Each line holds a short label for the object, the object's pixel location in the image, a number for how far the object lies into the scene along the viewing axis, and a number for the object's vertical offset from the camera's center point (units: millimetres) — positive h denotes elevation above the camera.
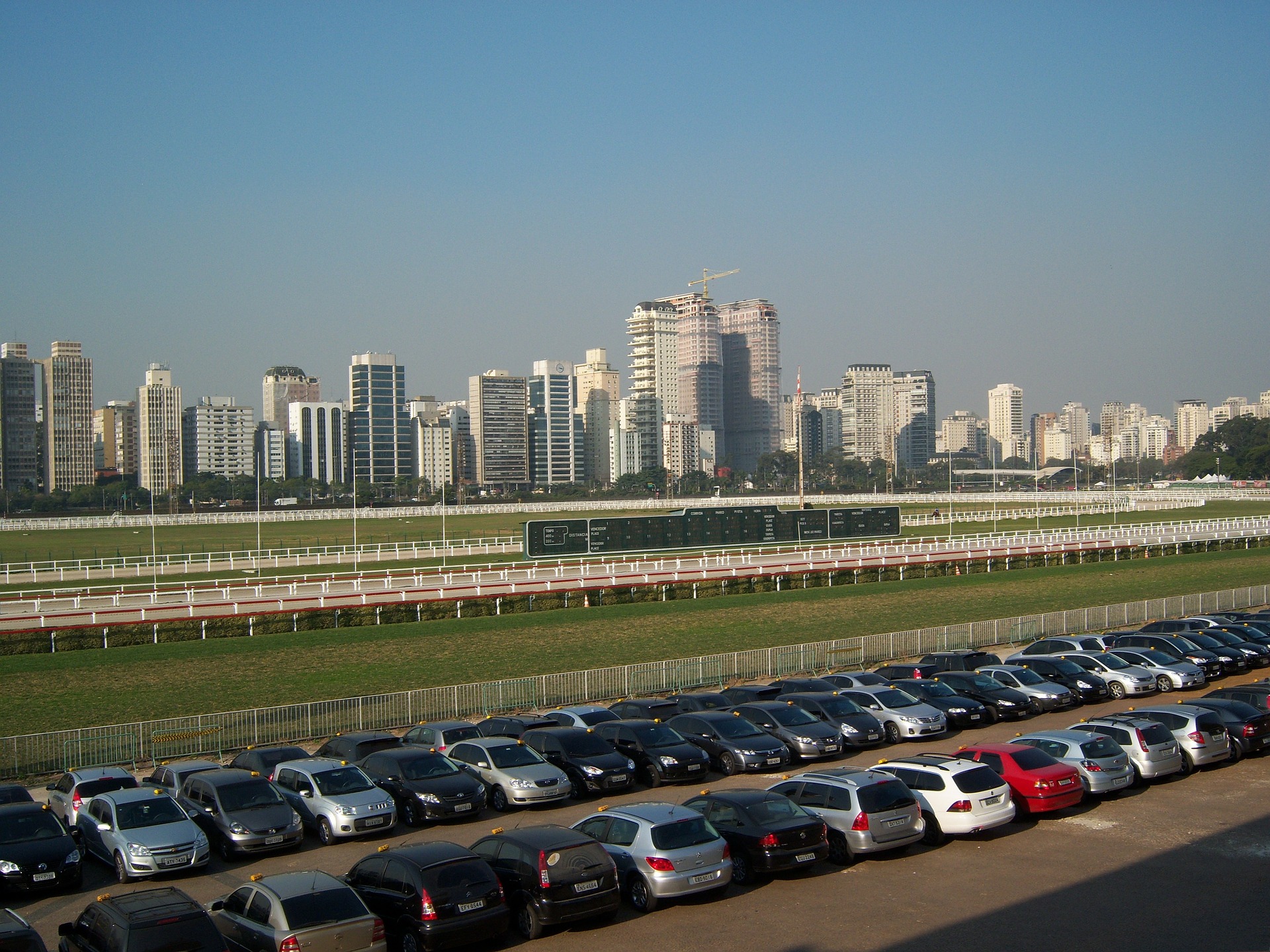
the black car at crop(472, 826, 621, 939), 11766 -4547
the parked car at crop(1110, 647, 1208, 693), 25297 -5061
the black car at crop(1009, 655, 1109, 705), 24266 -4992
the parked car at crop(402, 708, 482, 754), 19812 -4905
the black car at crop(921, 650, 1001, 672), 27078 -5088
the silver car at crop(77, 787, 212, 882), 13898 -4718
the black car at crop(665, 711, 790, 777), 18891 -4948
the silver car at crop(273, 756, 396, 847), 15484 -4787
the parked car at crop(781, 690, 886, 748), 20281 -4900
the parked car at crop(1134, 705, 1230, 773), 18344 -4786
